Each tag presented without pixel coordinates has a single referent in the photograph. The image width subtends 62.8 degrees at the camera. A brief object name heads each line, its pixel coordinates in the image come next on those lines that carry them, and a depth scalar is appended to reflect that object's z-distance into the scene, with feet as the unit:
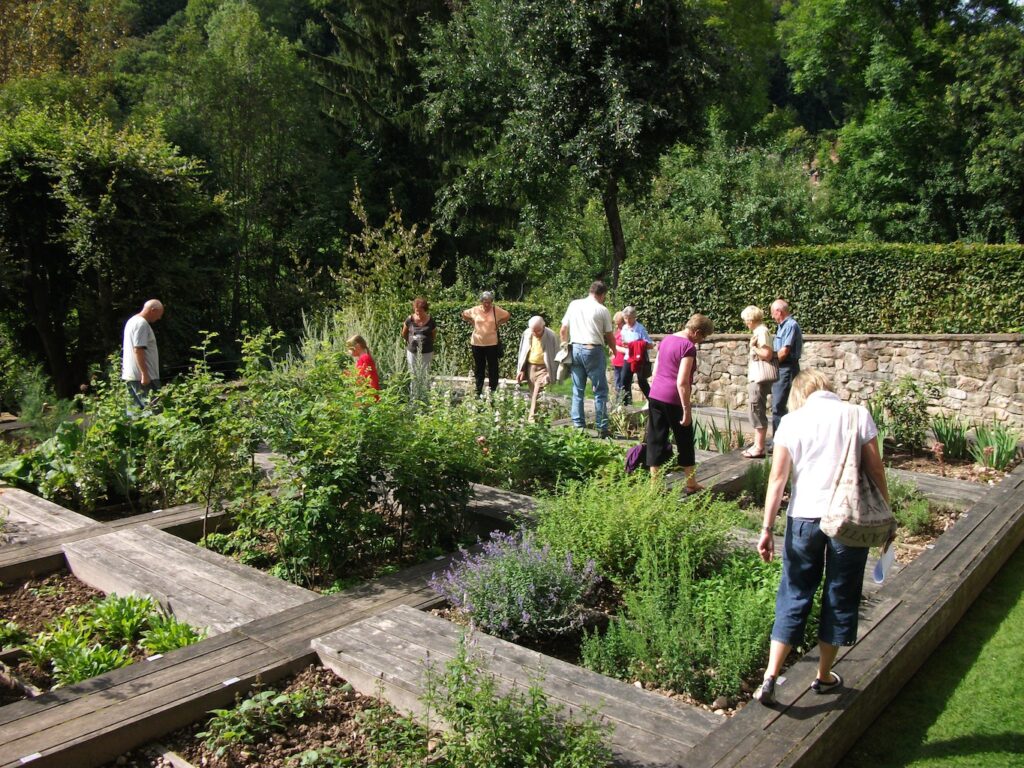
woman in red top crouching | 24.84
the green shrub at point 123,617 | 14.73
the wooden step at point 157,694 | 10.32
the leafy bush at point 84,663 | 13.05
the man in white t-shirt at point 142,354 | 27.94
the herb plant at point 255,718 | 10.82
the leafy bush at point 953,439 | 27.81
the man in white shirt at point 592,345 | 30.30
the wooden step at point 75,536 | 17.22
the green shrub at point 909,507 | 21.03
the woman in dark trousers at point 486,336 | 36.96
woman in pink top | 21.84
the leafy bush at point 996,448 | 25.98
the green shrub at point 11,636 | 14.52
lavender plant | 13.89
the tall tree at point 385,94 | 77.41
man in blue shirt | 28.22
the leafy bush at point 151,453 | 18.43
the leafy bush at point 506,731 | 9.28
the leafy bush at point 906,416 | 28.71
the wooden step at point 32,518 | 19.25
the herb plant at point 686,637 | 12.81
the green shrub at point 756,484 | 23.47
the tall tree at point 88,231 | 40.55
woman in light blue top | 35.24
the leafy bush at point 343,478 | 16.10
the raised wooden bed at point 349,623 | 10.36
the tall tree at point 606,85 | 49.47
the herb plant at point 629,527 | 15.90
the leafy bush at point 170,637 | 13.85
